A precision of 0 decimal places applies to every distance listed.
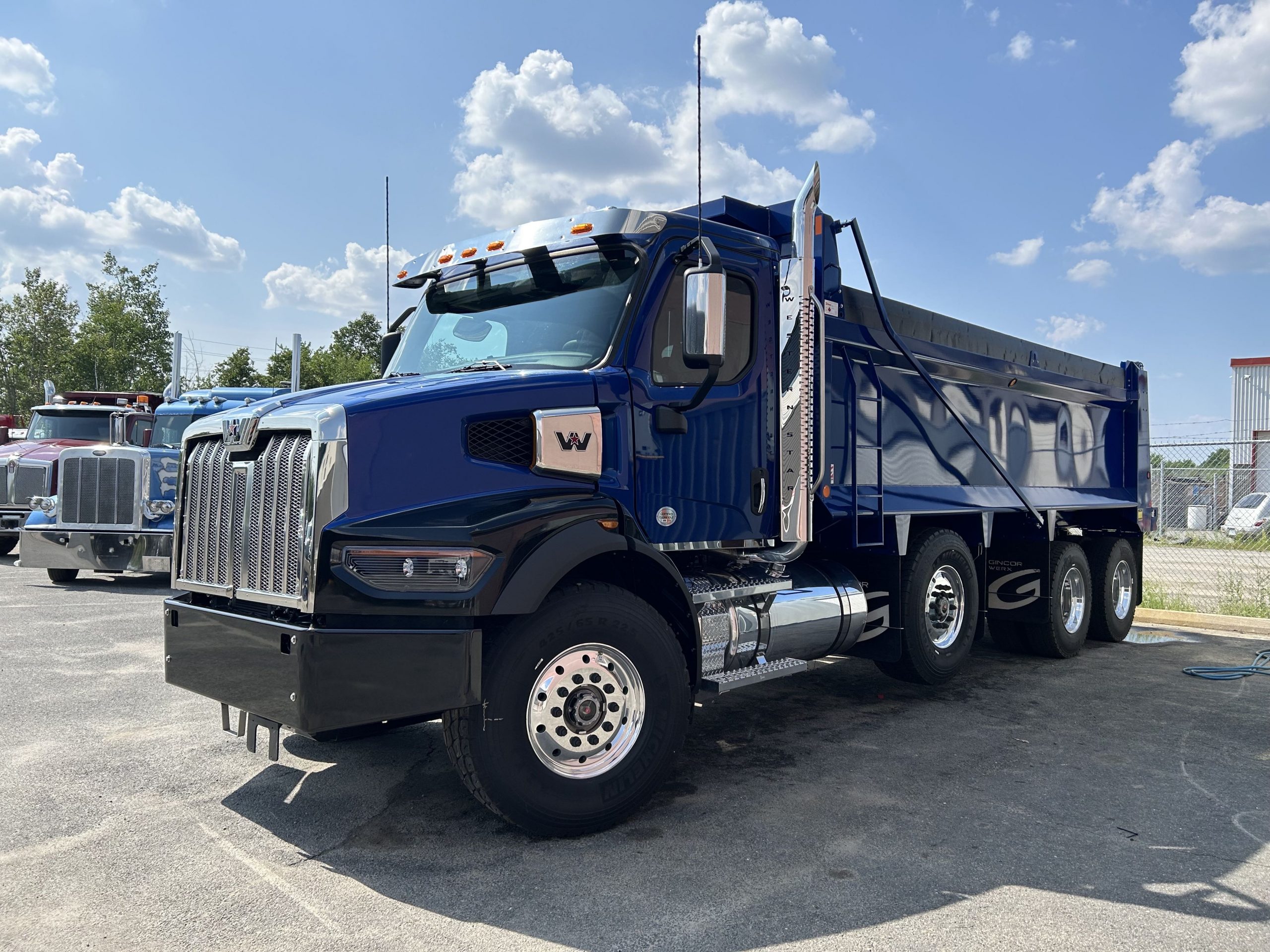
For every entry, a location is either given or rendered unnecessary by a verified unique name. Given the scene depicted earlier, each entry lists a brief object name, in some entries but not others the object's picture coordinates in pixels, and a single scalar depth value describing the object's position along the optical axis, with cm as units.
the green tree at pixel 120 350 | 3981
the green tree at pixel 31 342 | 4500
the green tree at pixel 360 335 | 8144
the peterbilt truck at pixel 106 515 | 1172
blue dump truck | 374
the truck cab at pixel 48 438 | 1412
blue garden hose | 759
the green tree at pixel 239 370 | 4947
